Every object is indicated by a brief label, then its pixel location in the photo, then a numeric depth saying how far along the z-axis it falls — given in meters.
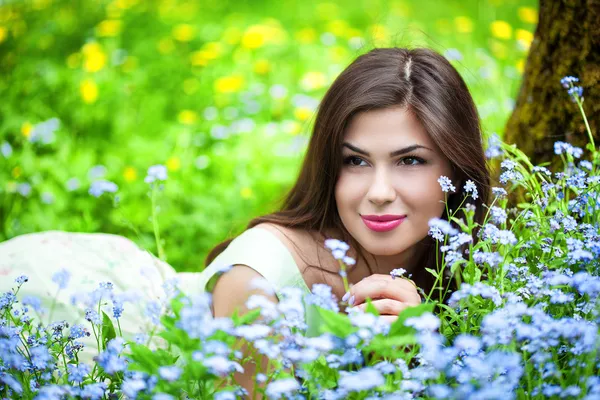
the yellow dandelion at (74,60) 4.75
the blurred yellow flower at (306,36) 5.63
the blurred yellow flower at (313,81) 4.64
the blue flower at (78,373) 1.44
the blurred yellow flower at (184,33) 5.43
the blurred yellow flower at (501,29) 4.98
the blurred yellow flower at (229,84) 4.62
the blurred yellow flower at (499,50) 5.42
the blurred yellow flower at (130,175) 3.72
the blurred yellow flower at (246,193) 3.66
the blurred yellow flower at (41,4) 5.66
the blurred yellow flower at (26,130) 3.78
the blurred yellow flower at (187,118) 4.29
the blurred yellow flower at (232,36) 5.36
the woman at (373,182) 2.00
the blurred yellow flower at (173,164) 3.78
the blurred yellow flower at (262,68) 5.04
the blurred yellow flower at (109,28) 5.18
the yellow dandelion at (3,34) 4.69
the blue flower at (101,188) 2.08
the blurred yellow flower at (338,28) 6.05
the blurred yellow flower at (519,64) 4.62
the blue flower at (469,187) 1.65
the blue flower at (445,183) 1.64
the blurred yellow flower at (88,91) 4.23
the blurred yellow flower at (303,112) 4.31
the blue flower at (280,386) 1.10
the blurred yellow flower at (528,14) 5.68
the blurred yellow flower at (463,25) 5.54
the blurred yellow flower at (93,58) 4.59
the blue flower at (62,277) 1.51
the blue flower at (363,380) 1.05
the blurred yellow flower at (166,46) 5.36
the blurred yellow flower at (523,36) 4.88
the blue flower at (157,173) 1.96
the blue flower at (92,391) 1.31
